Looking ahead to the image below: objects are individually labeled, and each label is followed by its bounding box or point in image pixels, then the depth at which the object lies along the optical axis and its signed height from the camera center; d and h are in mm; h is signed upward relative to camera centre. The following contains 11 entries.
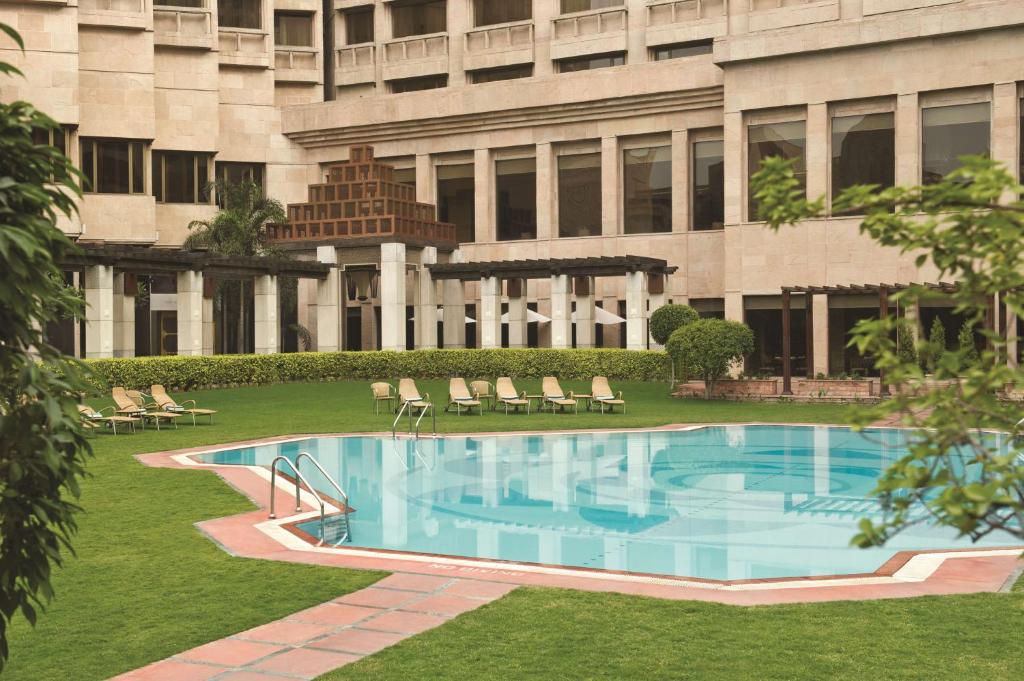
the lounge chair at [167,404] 25141 -1605
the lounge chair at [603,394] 28594 -1659
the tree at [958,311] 3475 +6
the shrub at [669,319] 36188 +370
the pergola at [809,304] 32138 +738
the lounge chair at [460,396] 28328 -1663
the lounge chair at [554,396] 28562 -1698
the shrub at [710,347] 31297 -482
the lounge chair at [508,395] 28625 -1658
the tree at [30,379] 4531 -188
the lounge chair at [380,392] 29109 -1577
